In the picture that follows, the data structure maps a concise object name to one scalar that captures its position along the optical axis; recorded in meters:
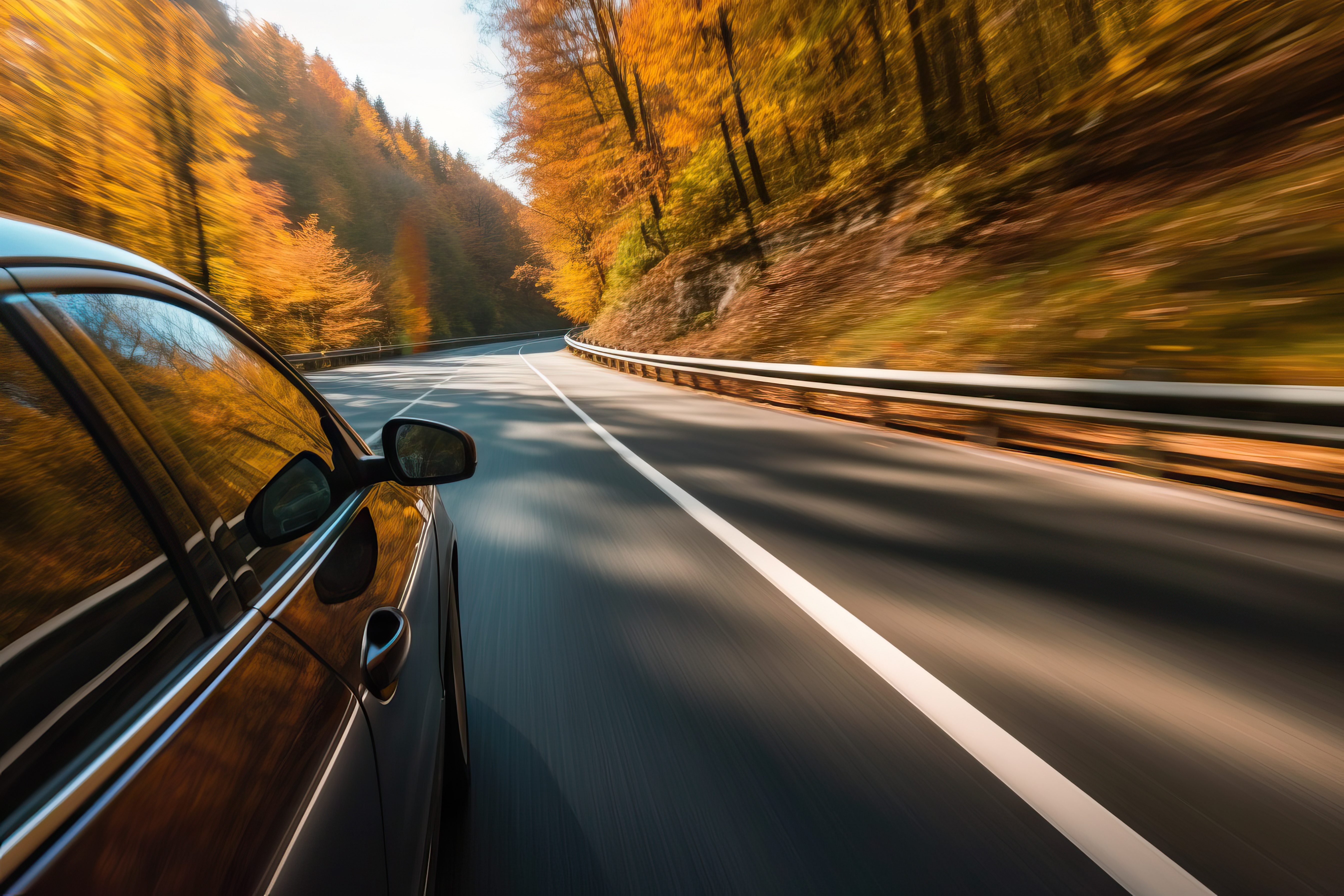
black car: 0.79
